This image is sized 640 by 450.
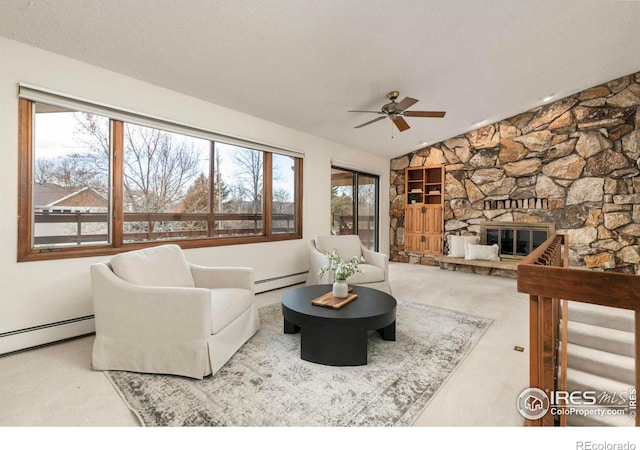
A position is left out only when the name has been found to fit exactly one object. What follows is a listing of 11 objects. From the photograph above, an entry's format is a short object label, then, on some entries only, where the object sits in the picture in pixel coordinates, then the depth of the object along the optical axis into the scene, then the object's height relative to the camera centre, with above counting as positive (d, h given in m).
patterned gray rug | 1.57 -1.03
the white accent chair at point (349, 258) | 3.59 -0.48
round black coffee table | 2.13 -0.77
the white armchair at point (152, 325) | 1.94 -0.68
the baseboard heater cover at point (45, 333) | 2.27 -0.89
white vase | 2.59 -0.58
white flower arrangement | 2.62 -0.40
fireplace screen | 5.31 -0.22
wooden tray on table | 2.38 -0.65
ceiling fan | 3.24 +1.29
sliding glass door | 5.66 +0.42
